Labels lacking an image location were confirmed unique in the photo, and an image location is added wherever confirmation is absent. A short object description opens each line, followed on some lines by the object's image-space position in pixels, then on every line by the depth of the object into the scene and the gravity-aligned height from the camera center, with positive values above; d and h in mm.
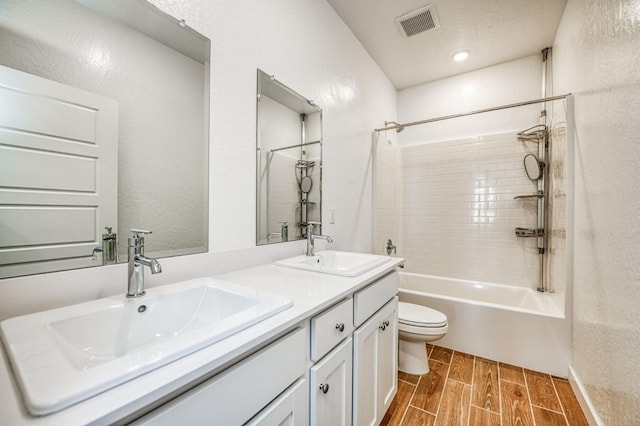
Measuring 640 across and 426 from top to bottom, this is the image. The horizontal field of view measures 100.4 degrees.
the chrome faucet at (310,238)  1565 -145
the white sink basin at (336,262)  1150 -253
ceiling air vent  2020 +1541
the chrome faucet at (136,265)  771 -154
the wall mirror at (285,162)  1352 +294
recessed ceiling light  2535 +1546
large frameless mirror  684 +248
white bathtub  1882 -860
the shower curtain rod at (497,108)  1974 +876
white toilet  1839 -839
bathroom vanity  400 -348
